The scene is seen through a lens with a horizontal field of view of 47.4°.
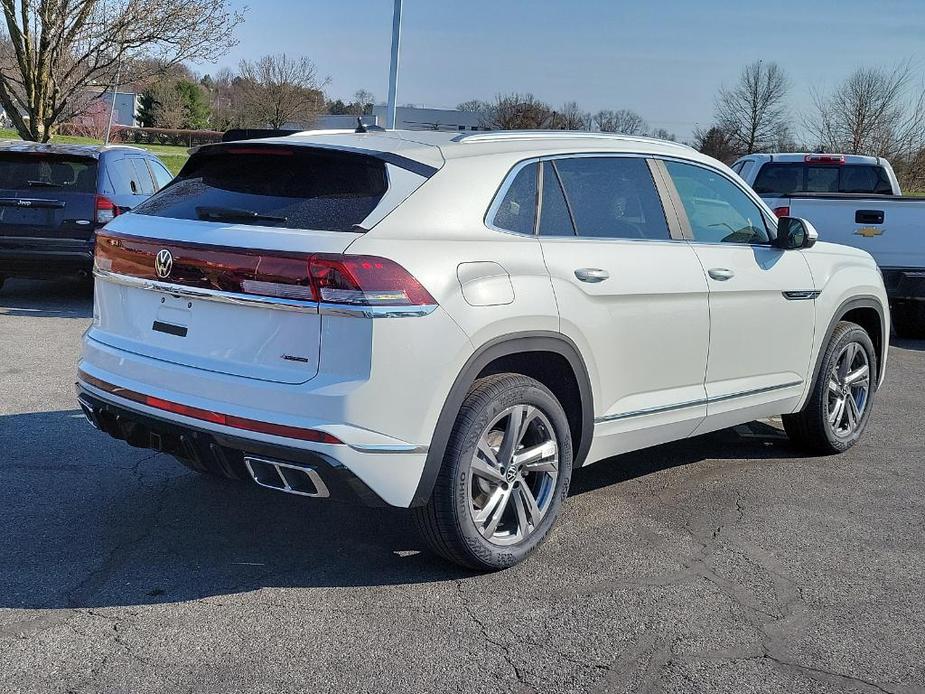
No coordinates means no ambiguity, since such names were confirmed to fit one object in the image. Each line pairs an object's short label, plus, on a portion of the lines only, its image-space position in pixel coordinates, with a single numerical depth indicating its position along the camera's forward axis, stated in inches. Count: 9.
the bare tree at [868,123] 1471.6
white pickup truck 410.0
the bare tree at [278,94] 1706.3
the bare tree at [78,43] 676.1
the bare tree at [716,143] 1969.7
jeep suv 421.7
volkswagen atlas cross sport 145.2
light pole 713.4
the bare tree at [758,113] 2057.1
